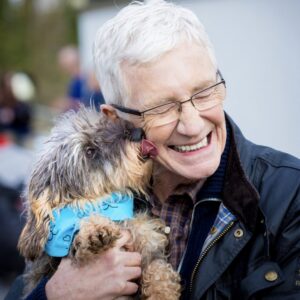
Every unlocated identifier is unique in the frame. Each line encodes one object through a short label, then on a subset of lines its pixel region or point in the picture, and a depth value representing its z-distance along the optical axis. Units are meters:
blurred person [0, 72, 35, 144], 11.15
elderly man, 2.57
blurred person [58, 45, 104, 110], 9.72
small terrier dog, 2.88
